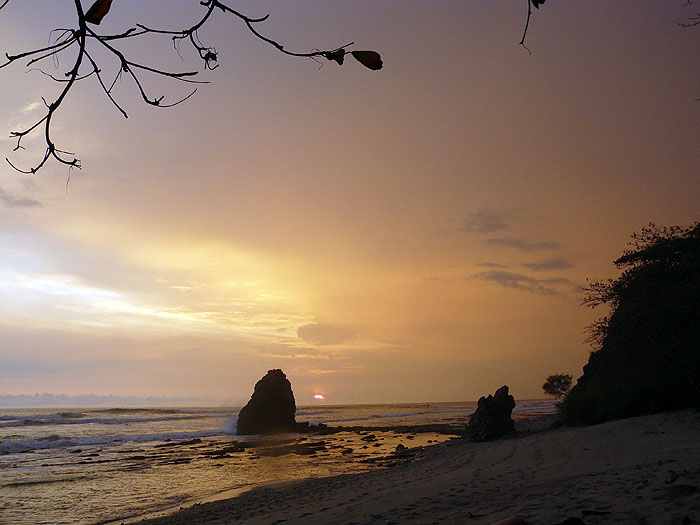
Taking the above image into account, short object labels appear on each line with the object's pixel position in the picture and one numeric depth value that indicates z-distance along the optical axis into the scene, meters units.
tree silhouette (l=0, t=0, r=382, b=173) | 1.92
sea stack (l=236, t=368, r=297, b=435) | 48.62
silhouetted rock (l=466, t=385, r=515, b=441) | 23.31
